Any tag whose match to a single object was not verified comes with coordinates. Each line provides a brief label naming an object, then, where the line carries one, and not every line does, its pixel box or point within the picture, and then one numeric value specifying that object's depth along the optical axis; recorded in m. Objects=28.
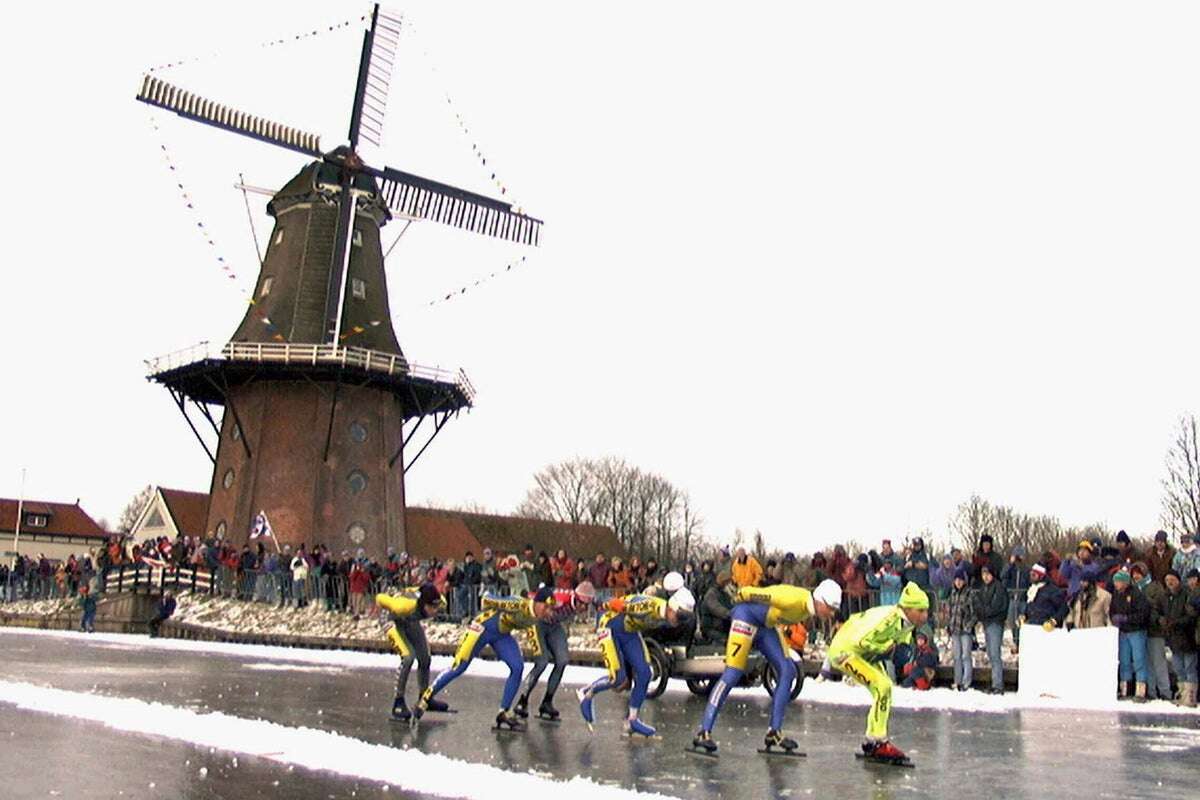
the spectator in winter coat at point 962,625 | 18.80
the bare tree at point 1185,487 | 50.00
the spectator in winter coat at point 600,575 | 25.62
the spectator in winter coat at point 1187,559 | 18.48
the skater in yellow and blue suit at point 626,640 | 13.13
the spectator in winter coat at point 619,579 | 25.02
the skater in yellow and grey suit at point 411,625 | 13.64
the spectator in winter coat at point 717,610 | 15.49
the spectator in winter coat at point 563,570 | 25.97
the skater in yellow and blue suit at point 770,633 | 11.31
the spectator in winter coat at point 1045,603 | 18.61
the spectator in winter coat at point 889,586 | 20.75
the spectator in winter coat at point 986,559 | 19.39
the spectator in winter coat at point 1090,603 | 18.50
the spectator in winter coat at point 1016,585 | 20.25
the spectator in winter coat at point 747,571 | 18.44
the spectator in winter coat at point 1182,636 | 16.92
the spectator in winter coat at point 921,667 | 19.36
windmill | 42.44
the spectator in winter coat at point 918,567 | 20.58
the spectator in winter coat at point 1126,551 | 19.44
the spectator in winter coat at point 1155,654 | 17.78
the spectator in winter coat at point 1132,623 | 17.52
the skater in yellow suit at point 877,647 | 11.00
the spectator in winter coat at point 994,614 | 18.48
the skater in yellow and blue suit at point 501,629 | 13.67
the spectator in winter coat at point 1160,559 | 18.72
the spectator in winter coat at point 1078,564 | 19.06
